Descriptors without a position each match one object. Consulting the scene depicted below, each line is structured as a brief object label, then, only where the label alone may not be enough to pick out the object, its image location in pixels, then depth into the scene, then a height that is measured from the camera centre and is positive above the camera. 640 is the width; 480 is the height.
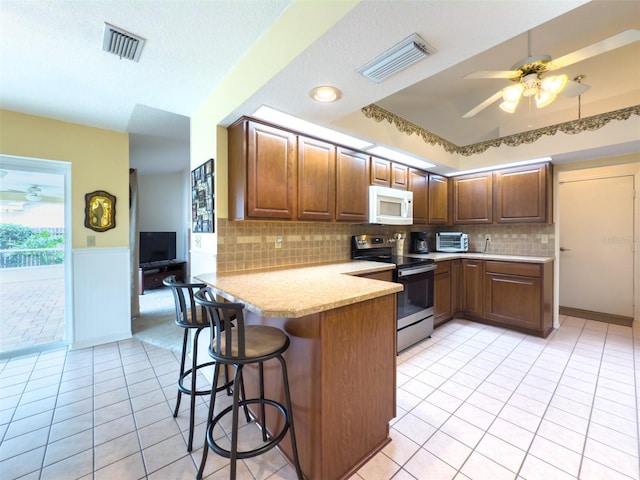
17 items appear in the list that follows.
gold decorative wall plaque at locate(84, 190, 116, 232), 3.04 +0.32
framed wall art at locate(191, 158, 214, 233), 2.30 +0.37
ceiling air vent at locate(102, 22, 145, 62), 1.54 +1.19
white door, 3.77 -0.13
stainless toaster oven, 4.08 -0.08
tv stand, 5.48 -0.73
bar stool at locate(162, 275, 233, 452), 1.60 -0.53
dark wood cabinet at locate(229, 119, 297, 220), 2.07 +0.54
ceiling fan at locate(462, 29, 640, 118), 2.09 +1.30
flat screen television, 5.60 -0.18
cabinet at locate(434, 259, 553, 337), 3.21 -0.75
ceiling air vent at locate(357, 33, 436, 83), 1.24 +0.90
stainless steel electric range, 2.81 -0.55
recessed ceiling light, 1.66 +0.92
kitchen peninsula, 1.29 -0.68
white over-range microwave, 2.98 +0.37
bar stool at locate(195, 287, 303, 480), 1.21 -0.56
